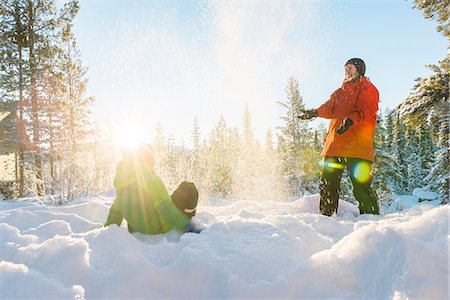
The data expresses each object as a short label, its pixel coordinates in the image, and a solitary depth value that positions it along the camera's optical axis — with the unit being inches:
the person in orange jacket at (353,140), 139.0
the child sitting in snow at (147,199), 100.9
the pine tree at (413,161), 1521.9
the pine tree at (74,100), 570.4
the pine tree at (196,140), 1916.2
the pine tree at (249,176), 556.5
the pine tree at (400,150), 1542.8
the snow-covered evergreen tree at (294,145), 641.0
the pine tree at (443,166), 300.7
